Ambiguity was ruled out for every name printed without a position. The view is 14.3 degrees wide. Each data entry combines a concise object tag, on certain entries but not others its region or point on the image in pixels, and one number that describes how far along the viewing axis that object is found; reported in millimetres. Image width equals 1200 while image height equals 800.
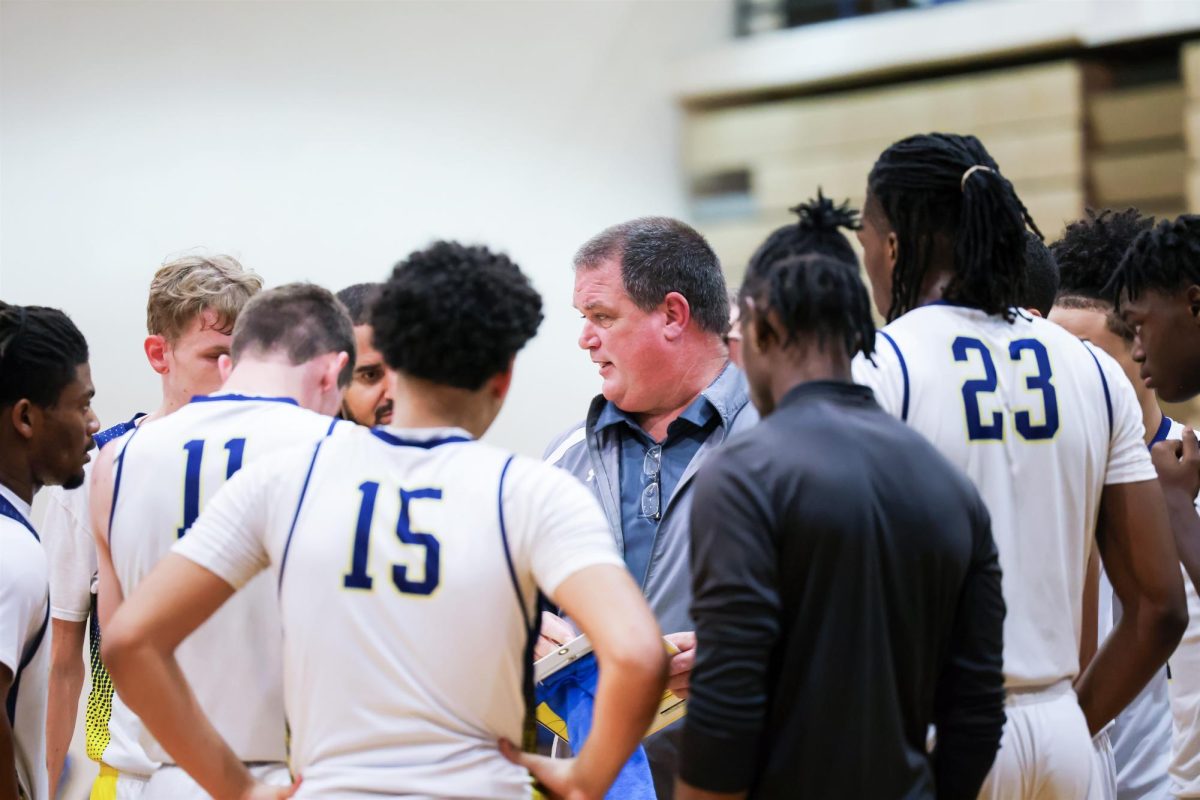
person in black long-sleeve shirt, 6254
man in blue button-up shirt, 7405
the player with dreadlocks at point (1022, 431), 6623
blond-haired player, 7386
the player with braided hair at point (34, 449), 6908
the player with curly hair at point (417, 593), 6311
